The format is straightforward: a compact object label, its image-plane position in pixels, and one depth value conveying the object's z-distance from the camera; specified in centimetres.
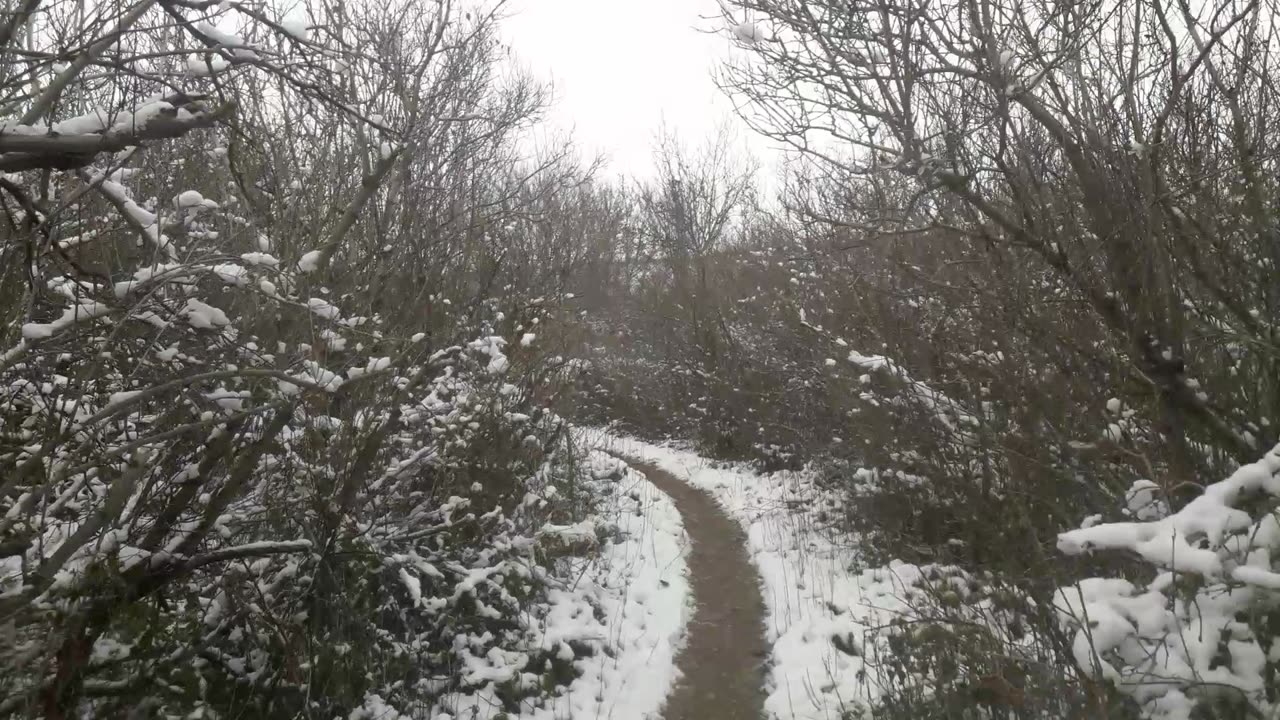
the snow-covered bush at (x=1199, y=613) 216
